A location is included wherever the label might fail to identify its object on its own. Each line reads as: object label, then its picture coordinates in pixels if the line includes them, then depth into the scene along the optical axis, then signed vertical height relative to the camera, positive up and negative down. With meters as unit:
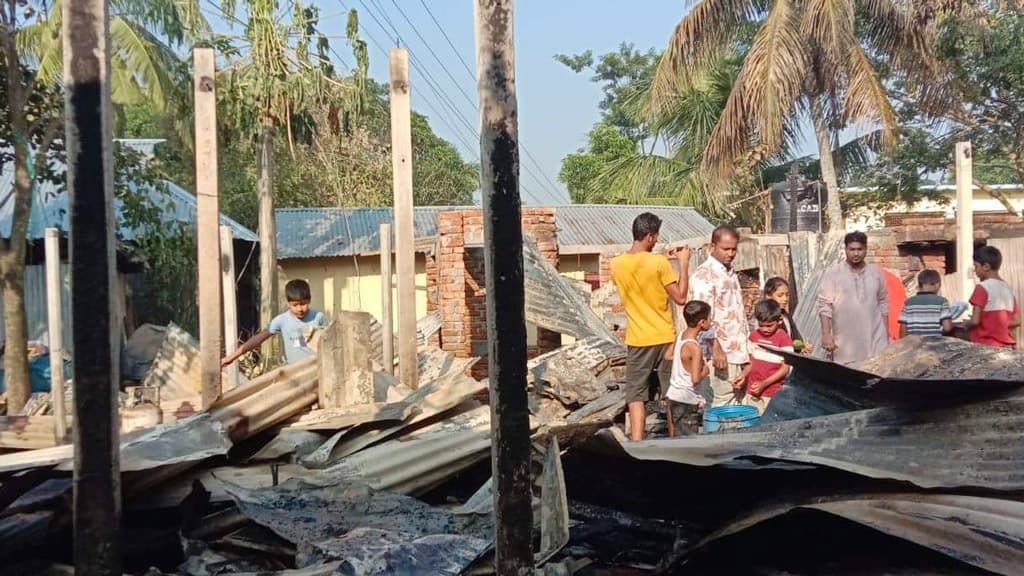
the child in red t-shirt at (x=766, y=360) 4.75 -0.52
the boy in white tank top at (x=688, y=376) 4.77 -0.59
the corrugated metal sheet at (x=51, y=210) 11.20 +0.84
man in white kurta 5.14 -0.26
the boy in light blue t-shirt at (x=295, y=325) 5.34 -0.32
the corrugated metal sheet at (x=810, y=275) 7.86 -0.13
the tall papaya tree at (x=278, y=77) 9.77 +2.08
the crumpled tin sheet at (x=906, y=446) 2.12 -0.47
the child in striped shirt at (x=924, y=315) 5.37 -0.33
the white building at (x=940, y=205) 17.08 +1.10
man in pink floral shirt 5.05 -0.22
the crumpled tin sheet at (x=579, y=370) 7.29 -0.86
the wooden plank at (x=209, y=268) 4.30 +0.02
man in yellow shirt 4.84 -0.20
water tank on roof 11.17 +0.70
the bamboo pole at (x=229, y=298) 5.96 -0.18
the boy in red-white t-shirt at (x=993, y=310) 5.59 -0.33
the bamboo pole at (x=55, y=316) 5.71 -0.27
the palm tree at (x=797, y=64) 13.50 +2.98
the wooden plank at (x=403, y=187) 5.32 +0.47
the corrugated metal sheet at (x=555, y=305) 7.80 -0.34
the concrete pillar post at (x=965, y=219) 6.54 +0.27
